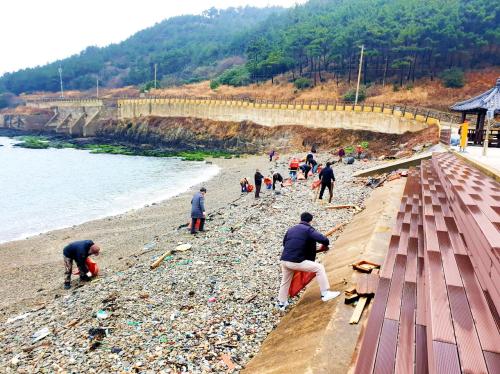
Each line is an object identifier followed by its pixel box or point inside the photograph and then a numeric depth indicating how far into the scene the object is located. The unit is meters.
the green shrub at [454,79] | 48.28
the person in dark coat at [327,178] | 14.45
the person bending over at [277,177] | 19.90
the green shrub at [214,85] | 78.25
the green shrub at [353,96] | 50.06
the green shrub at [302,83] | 62.81
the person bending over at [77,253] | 10.11
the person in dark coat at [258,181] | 18.55
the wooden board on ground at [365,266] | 6.54
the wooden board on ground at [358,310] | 5.13
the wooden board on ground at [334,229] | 10.46
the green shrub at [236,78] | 75.62
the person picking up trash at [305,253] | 6.04
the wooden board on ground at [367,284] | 5.58
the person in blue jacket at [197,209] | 13.01
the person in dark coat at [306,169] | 22.31
